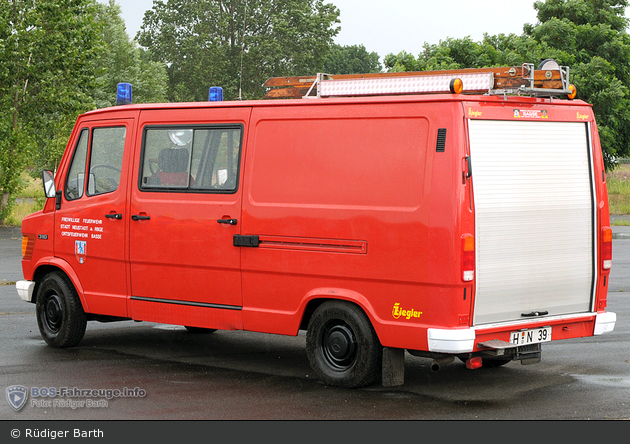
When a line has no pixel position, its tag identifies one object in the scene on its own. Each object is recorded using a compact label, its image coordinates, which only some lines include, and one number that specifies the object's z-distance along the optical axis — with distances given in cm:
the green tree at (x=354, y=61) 11150
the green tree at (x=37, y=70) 2839
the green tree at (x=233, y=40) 6228
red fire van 675
